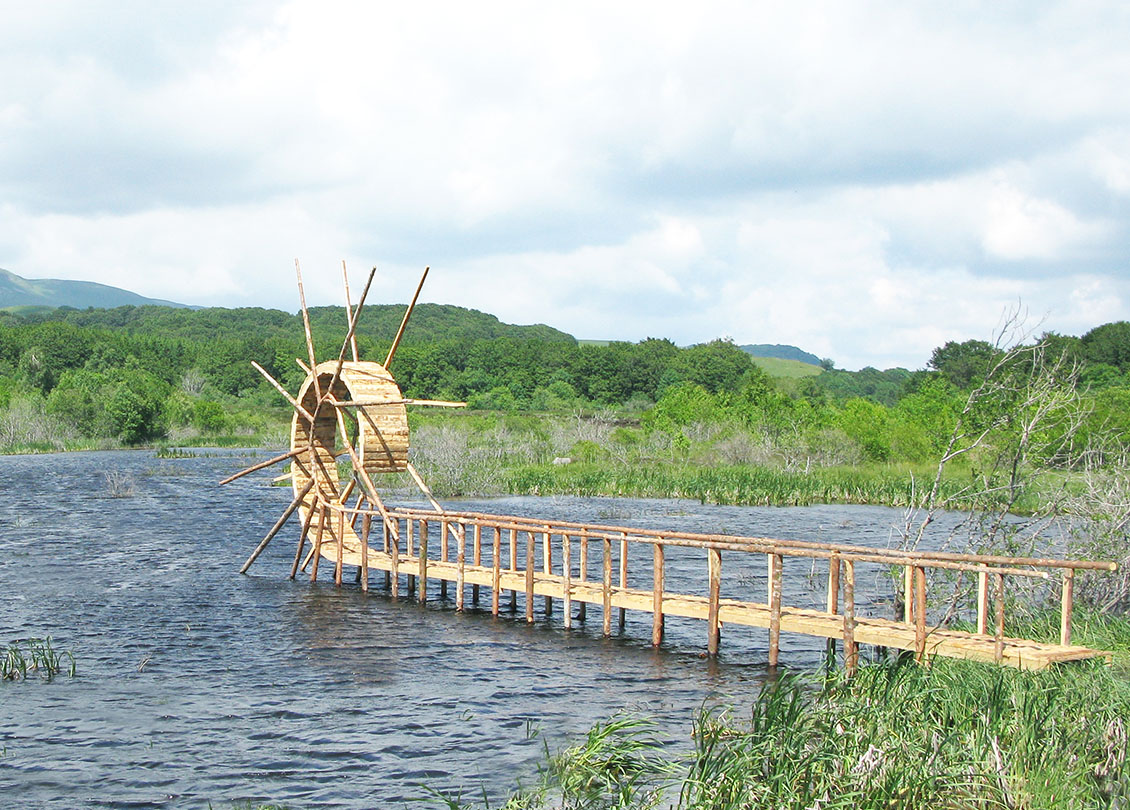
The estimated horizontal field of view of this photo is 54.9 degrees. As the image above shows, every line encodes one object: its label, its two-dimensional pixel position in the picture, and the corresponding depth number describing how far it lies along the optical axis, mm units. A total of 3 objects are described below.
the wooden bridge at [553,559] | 15758
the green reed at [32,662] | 18125
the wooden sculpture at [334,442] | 24625
